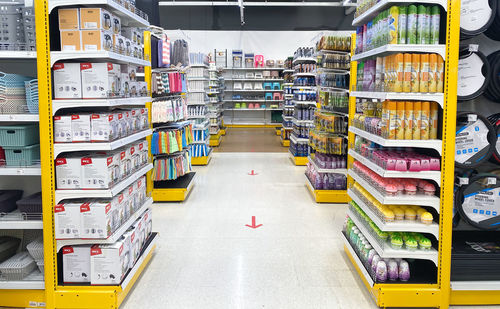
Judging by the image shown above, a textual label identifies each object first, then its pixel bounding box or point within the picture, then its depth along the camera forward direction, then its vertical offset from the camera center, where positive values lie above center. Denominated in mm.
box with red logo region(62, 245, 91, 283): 3021 -1074
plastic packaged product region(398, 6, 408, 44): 2904 +598
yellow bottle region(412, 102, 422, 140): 2969 -35
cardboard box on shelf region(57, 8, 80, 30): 2834 +637
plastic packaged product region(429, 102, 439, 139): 2982 -78
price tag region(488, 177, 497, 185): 3100 -516
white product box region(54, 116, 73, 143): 2898 -90
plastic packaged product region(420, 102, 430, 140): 2967 -46
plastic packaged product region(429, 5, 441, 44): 2900 +595
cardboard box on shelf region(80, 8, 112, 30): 2818 +637
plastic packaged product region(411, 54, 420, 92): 2908 +266
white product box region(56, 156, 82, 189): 2938 -411
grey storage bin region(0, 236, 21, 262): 3291 -1045
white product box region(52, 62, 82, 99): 2883 +230
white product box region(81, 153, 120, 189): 2947 -408
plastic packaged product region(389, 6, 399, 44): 2887 +587
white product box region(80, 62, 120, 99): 2902 +236
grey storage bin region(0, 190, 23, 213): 3186 -655
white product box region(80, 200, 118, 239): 2914 -732
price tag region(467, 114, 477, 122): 2986 -45
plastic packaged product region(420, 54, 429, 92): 2906 +262
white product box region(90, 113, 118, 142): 2936 -95
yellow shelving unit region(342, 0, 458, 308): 2844 -684
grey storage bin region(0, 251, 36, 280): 3061 -1119
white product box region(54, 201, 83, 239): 2920 -739
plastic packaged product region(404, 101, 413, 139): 2967 -62
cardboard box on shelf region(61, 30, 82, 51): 2840 +500
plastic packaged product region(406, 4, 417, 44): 2891 +587
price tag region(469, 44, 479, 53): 2959 +444
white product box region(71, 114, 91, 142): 2914 -92
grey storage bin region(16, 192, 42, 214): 3088 -668
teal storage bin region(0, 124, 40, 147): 2984 -149
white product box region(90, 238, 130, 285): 3004 -1074
